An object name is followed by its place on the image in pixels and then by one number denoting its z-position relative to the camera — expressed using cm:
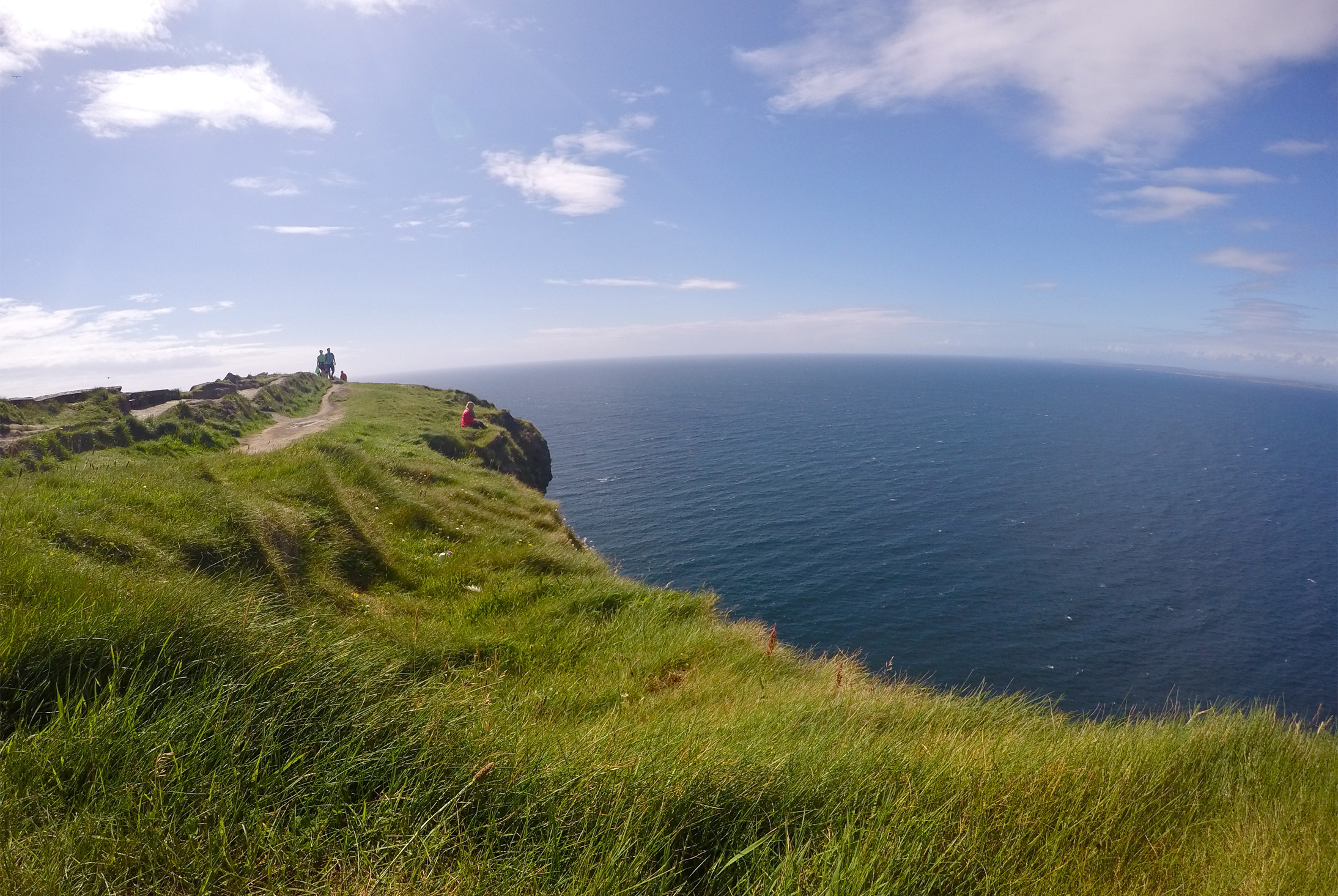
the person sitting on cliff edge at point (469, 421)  4225
